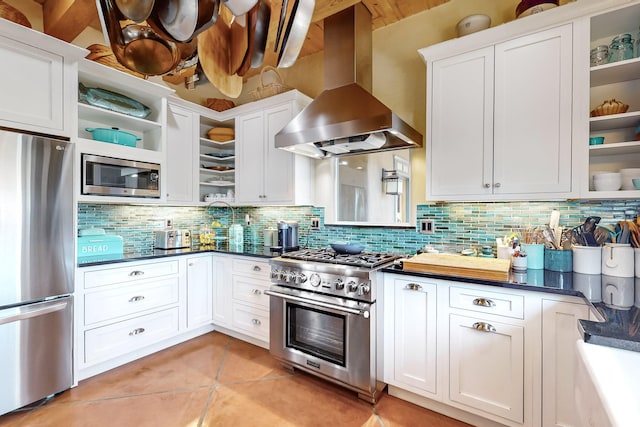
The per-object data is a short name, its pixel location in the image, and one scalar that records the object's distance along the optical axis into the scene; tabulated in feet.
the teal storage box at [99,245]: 7.96
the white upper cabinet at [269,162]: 9.52
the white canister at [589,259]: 5.69
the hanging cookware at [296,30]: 3.21
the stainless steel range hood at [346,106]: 6.78
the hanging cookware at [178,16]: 2.76
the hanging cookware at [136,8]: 2.65
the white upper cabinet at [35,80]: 6.11
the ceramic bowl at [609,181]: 5.56
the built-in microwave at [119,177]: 7.63
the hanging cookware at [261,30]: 3.44
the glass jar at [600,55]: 5.91
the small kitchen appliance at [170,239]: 10.00
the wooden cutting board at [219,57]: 3.35
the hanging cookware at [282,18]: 3.28
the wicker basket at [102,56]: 7.93
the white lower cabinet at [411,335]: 6.19
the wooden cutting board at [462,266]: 5.58
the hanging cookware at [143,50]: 3.41
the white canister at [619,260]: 5.30
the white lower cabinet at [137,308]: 7.38
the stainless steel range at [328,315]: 6.48
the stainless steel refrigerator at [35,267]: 6.00
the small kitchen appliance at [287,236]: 9.82
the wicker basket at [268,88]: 10.08
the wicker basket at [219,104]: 11.40
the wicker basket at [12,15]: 6.27
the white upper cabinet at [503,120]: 5.89
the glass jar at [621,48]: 5.77
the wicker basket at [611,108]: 5.74
